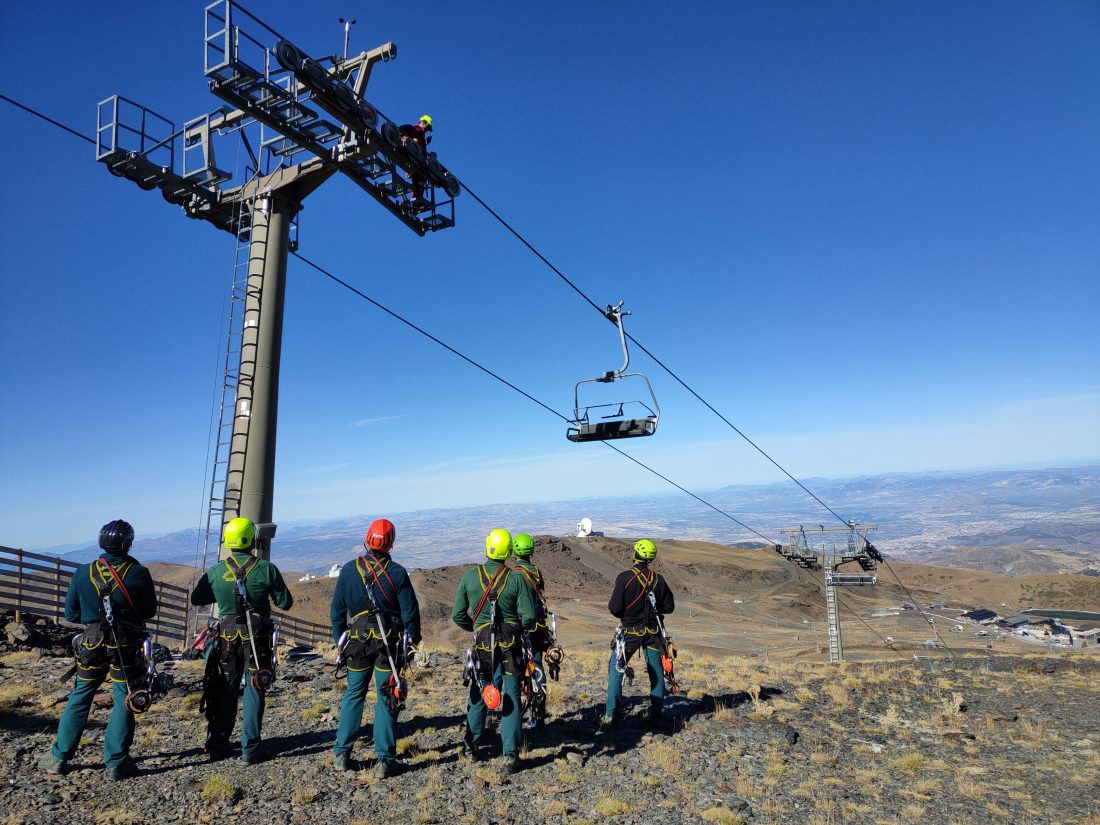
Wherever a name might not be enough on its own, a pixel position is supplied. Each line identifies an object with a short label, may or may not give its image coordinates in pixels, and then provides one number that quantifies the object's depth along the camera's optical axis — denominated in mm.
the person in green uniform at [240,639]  6387
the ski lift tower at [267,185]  11625
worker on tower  13297
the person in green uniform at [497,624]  6773
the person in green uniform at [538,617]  7516
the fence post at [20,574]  12803
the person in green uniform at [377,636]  6367
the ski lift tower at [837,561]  26906
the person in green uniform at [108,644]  5977
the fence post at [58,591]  13422
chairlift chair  12336
